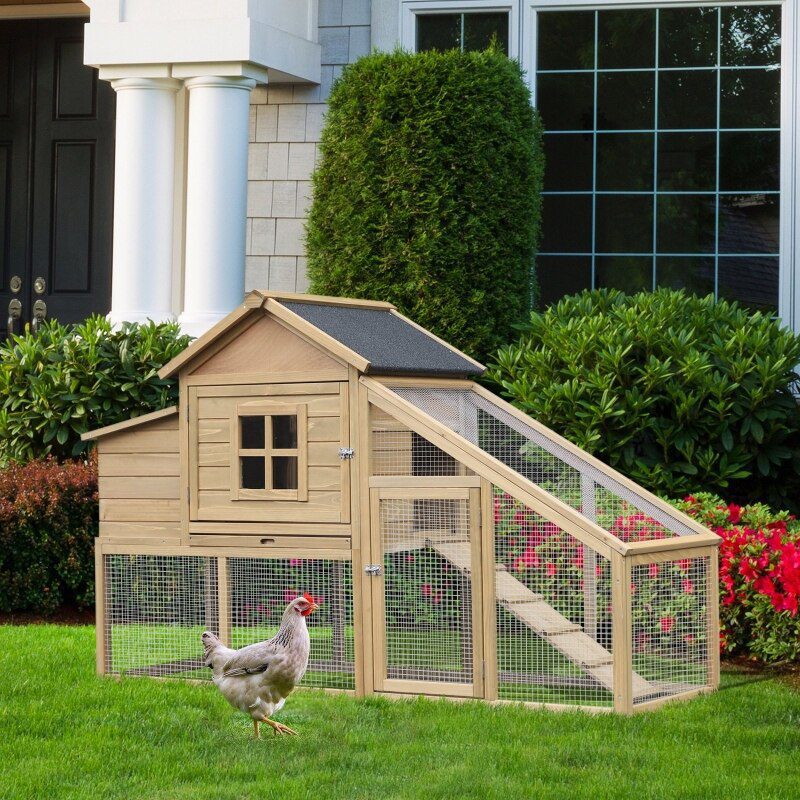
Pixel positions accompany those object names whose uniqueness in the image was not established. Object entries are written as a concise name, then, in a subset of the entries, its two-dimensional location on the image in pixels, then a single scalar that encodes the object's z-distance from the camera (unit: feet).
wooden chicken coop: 34.42
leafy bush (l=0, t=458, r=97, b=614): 49.92
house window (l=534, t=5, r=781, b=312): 64.65
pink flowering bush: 39.15
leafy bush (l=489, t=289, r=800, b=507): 48.84
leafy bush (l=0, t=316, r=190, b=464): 54.91
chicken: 30.94
